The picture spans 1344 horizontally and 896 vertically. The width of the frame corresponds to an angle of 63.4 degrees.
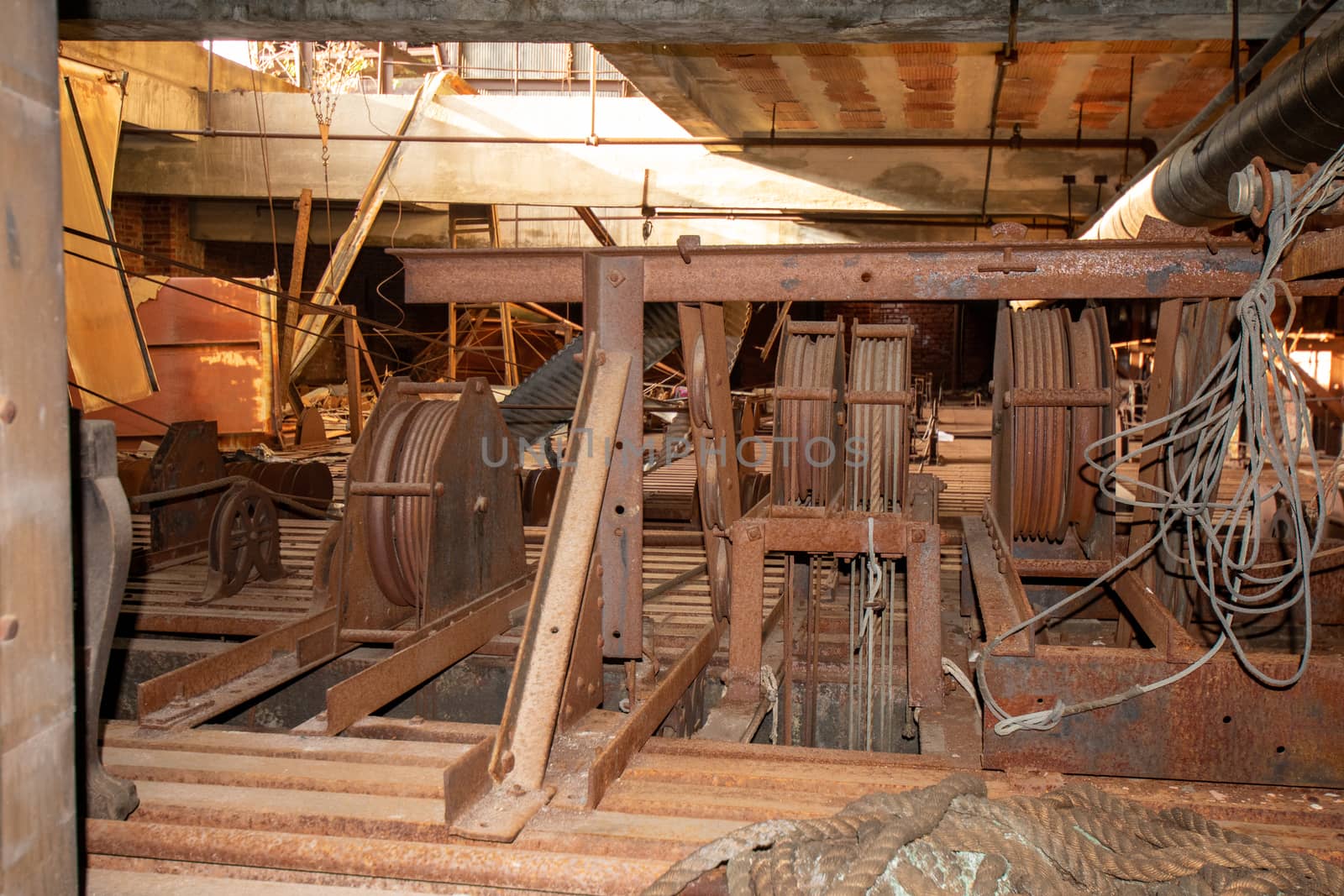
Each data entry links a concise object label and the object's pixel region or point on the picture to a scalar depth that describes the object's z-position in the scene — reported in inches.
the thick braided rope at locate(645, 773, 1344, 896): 91.3
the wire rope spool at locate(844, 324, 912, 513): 180.2
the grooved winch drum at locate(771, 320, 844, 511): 183.2
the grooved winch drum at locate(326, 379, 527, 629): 182.5
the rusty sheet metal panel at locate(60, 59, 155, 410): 418.3
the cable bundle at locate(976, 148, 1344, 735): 116.1
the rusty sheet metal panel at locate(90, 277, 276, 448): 512.7
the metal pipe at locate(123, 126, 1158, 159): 486.9
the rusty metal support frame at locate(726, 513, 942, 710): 164.9
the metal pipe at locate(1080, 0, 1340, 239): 193.4
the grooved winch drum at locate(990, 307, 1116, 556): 175.3
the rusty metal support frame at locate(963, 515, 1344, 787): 122.1
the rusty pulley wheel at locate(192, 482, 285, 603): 233.3
